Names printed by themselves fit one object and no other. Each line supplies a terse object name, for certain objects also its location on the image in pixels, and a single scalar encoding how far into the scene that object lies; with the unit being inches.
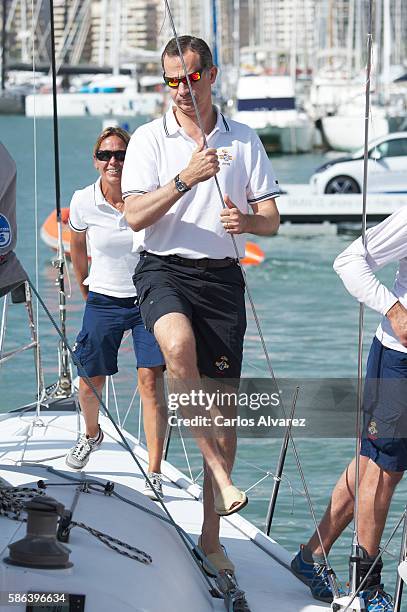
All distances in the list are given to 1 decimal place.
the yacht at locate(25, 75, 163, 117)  6053.2
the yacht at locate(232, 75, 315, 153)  3206.2
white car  1611.7
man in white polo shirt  304.5
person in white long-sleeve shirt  293.4
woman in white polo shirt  408.2
